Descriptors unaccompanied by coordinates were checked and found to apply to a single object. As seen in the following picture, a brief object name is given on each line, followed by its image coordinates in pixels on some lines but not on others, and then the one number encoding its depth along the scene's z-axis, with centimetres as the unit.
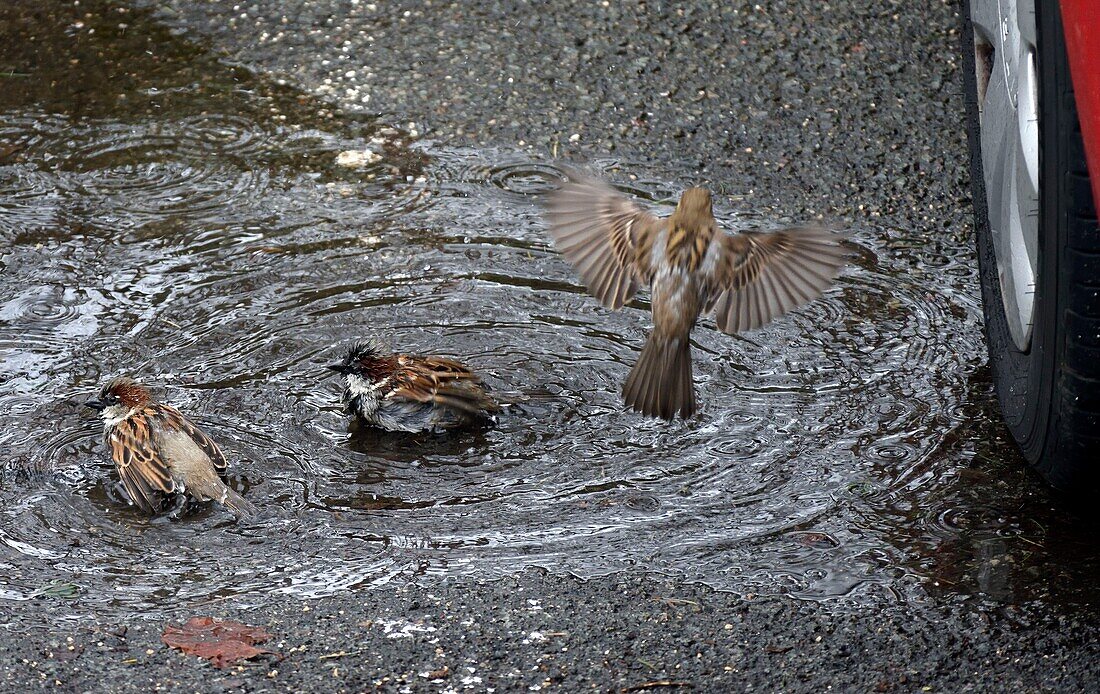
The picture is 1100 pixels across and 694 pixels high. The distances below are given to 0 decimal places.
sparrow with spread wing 1148
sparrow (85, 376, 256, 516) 1066
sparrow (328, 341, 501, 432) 1159
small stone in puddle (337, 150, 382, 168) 1559
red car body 768
